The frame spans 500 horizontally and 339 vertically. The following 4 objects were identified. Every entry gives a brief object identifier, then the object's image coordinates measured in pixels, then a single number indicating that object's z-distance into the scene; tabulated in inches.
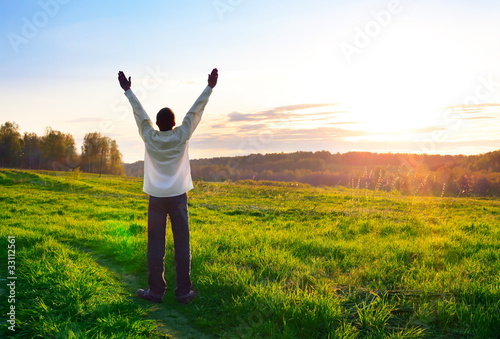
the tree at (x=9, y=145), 3038.9
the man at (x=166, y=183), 183.8
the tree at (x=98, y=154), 3068.4
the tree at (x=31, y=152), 3388.3
